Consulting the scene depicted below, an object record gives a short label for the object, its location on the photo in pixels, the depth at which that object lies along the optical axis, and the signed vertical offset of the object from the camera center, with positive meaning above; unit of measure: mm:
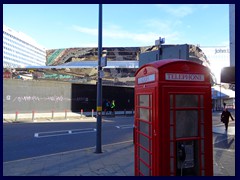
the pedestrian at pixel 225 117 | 15088 -1182
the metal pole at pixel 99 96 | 8789 +0
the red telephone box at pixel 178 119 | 4320 -378
